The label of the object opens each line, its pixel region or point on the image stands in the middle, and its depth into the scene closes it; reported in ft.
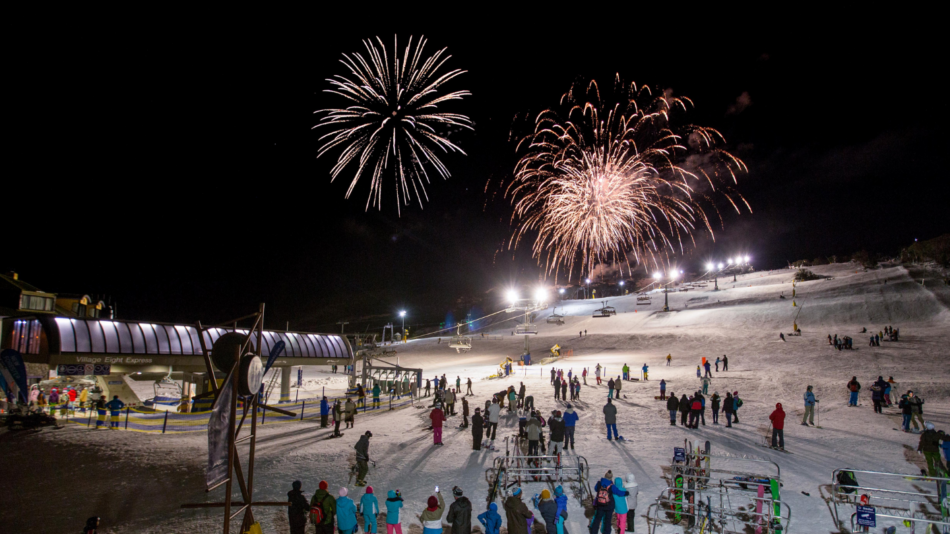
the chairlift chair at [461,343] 178.70
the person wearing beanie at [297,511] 28.48
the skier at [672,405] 59.93
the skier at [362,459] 39.45
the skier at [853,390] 68.90
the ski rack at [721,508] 29.71
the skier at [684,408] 59.36
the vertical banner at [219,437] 19.03
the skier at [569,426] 50.18
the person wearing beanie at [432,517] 26.16
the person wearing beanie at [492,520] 25.46
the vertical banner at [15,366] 62.13
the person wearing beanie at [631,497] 30.40
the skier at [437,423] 52.37
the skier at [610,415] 53.01
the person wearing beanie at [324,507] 28.30
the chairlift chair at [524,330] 208.22
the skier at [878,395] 63.92
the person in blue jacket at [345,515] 27.63
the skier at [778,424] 48.63
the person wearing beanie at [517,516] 26.03
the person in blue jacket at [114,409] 61.62
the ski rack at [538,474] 37.19
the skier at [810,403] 59.36
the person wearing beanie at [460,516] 26.22
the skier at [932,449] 38.91
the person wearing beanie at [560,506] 27.76
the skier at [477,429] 50.24
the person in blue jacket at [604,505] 29.32
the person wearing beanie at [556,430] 43.86
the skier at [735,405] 60.20
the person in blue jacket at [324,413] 64.13
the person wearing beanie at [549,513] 26.94
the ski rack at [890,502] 31.09
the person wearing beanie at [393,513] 28.14
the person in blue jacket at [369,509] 28.07
